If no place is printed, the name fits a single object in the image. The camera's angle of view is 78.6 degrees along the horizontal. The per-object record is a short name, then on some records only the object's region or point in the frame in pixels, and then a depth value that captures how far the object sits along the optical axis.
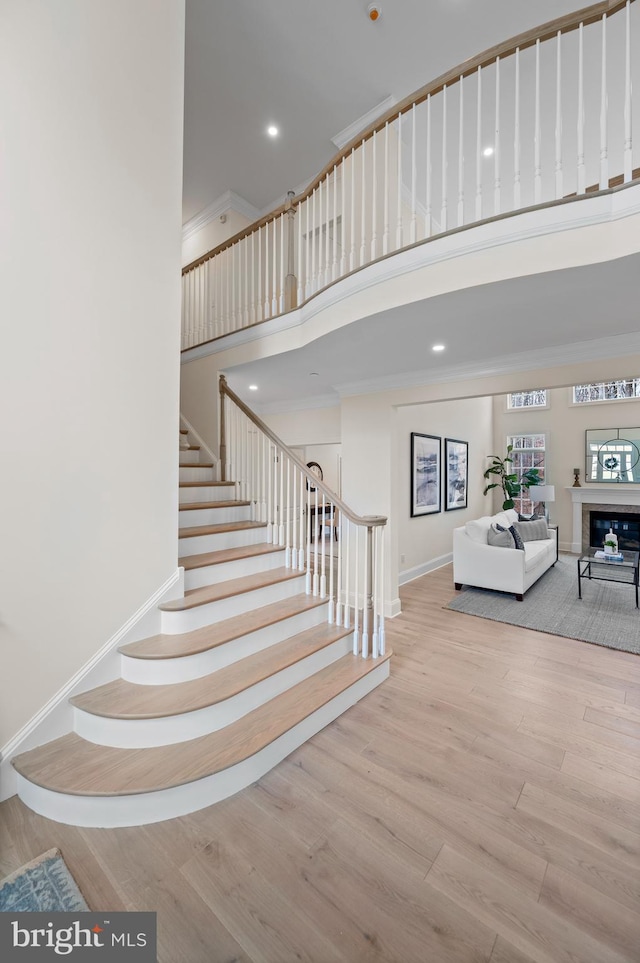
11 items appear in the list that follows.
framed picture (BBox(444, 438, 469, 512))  6.59
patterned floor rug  1.35
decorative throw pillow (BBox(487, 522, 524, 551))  5.05
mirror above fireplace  6.95
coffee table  4.54
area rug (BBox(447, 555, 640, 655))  3.78
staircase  1.72
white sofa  4.80
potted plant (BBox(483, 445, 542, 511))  7.70
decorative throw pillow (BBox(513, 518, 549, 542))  6.14
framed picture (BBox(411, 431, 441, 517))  5.68
